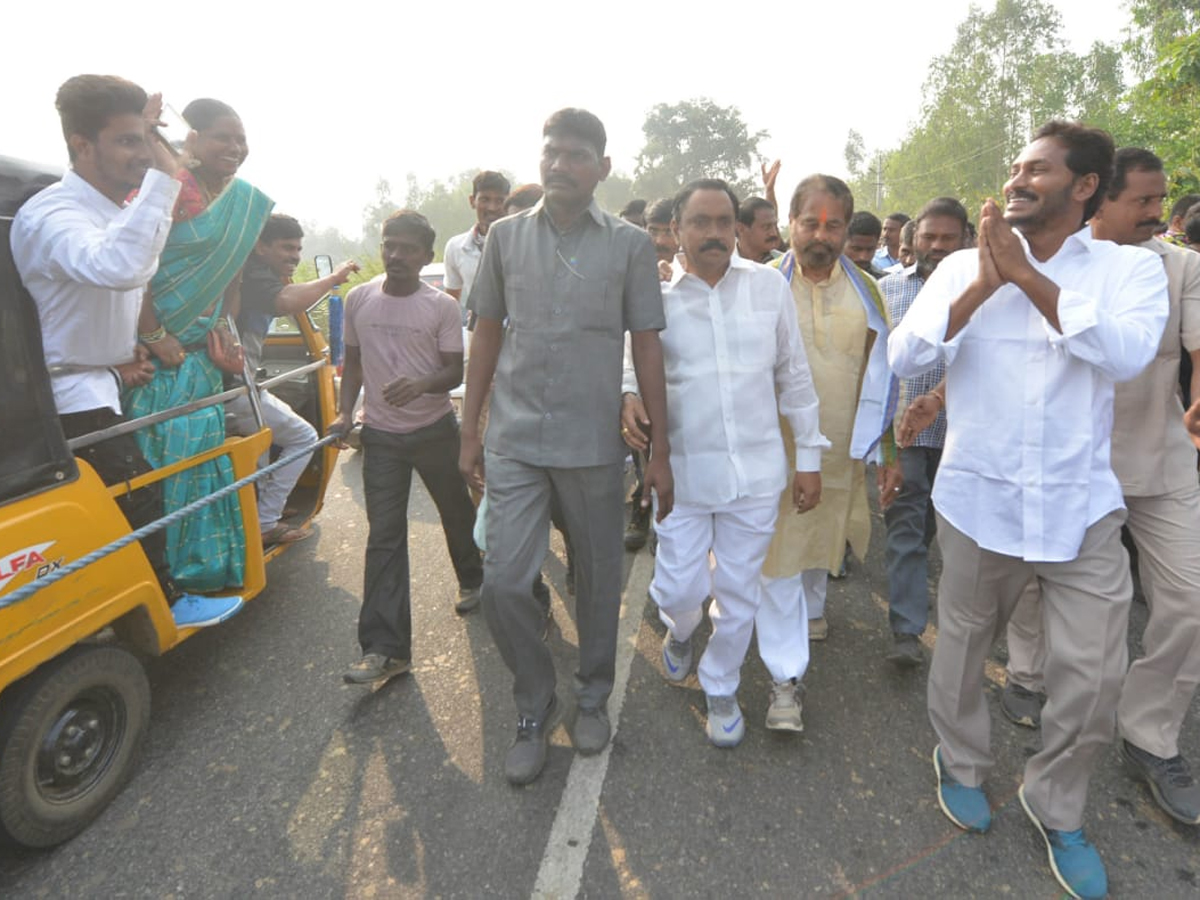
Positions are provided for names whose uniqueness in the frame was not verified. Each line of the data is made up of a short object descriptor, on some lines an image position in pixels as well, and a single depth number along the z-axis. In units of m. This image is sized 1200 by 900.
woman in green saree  2.92
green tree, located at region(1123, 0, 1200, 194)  9.88
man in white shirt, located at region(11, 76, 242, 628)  2.24
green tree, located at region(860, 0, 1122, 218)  35.59
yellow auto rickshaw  2.12
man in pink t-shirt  3.10
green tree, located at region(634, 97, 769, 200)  73.56
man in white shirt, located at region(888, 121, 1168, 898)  1.92
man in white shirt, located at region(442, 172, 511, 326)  4.95
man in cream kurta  2.80
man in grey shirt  2.40
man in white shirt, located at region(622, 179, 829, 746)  2.52
